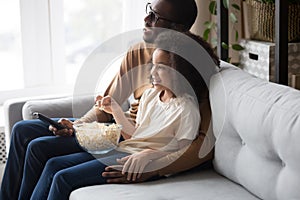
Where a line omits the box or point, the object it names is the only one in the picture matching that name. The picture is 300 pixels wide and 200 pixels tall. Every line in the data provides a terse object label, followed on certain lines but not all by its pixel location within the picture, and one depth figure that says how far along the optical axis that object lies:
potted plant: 2.97
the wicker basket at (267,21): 2.56
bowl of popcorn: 2.18
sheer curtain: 3.40
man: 2.35
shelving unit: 2.28
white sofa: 1.73
